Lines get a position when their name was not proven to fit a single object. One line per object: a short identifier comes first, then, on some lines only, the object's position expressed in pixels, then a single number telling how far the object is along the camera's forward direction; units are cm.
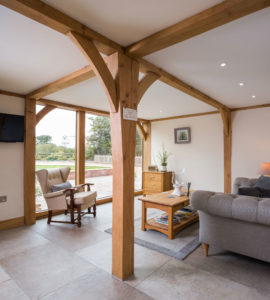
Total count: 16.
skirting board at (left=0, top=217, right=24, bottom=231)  345
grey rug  264
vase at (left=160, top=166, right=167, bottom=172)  597
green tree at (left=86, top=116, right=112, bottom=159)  512
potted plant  597
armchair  356
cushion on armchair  380
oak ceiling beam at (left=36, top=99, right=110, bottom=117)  416
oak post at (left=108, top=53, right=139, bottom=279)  205
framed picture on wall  582
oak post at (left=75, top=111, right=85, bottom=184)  477
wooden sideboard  576
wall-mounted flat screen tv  339
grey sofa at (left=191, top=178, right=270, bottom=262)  199
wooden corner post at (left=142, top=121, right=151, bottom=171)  673
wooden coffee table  306
